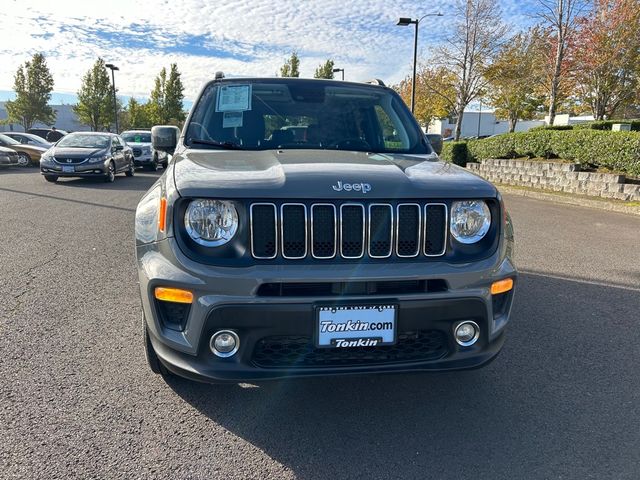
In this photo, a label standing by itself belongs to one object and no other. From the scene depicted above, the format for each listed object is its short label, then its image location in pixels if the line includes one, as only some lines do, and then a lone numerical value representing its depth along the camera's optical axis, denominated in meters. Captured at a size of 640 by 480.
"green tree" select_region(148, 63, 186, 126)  46.53
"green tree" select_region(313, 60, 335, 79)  36.94
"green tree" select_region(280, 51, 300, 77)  37.94
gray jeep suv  2.19
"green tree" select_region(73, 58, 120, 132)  42.25
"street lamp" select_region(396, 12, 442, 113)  19.64
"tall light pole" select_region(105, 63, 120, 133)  36.27
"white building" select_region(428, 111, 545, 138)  67.81
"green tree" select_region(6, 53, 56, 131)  40.38
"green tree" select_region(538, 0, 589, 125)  16.72
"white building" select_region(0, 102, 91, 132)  75.28
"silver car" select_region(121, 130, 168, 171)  19.86
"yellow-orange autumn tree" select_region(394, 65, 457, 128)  26.76
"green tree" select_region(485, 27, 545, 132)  21.64
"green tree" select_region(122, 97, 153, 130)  50.37
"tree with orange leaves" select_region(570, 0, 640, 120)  17.78
